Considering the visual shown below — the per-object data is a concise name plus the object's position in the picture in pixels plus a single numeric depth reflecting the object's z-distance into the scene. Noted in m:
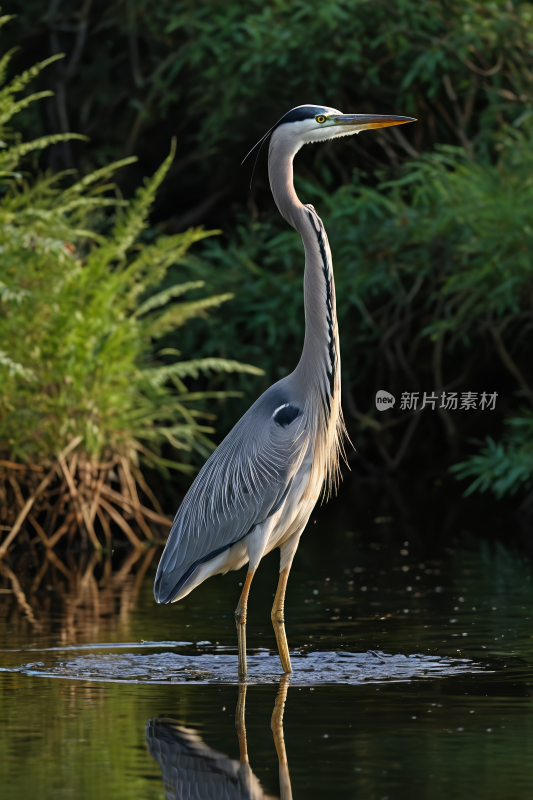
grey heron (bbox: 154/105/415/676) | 13.38
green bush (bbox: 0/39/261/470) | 20.64
